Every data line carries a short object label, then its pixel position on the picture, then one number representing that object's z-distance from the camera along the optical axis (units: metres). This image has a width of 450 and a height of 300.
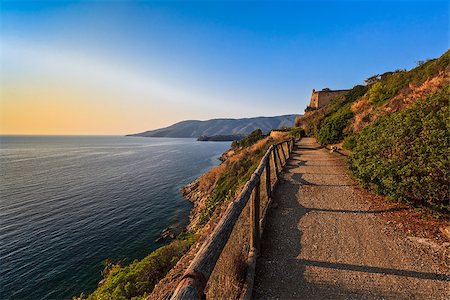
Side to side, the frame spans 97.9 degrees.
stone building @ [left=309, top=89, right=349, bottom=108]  47.53
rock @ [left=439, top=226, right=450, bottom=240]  4.22
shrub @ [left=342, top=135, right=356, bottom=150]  11.95
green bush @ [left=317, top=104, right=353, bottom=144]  17.53
